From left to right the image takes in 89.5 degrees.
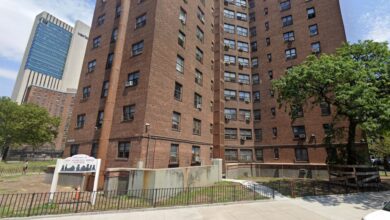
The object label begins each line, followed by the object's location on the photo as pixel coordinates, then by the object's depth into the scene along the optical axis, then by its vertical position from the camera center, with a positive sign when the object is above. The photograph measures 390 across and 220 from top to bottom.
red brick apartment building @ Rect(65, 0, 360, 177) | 18.86 +8.97
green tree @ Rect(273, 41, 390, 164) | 13.78 +6.31
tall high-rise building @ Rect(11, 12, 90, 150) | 152.88 +77.70
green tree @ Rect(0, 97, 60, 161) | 43.56 +5.95
